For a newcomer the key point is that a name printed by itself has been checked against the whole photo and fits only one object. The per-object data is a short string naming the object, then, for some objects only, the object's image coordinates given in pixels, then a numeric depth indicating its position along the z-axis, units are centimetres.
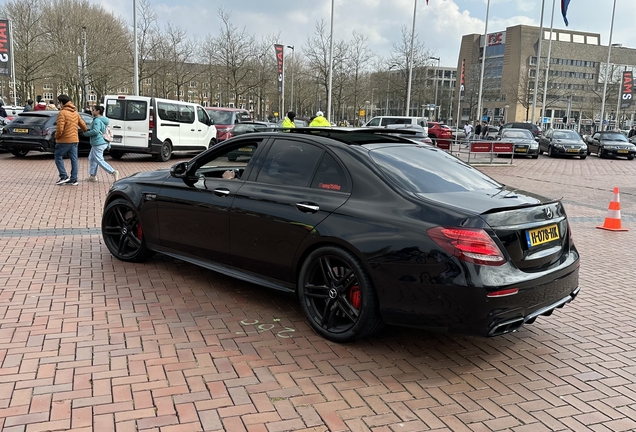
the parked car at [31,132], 1575
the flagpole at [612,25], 4531
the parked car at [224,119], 2136
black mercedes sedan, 347
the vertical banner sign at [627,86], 4734
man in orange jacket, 1120
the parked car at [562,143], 2633
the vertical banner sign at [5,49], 2508
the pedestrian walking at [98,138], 1179
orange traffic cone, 909
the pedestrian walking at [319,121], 1501
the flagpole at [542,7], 4242
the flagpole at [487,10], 4253
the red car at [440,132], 3591
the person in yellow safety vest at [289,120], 1527
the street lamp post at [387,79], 6148
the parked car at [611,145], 2755
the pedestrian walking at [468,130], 3759
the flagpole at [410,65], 4119
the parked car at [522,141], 2489
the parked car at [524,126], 3593
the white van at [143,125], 1631
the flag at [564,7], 3909
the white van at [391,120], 3075
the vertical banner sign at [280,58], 3741
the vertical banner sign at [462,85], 4453
